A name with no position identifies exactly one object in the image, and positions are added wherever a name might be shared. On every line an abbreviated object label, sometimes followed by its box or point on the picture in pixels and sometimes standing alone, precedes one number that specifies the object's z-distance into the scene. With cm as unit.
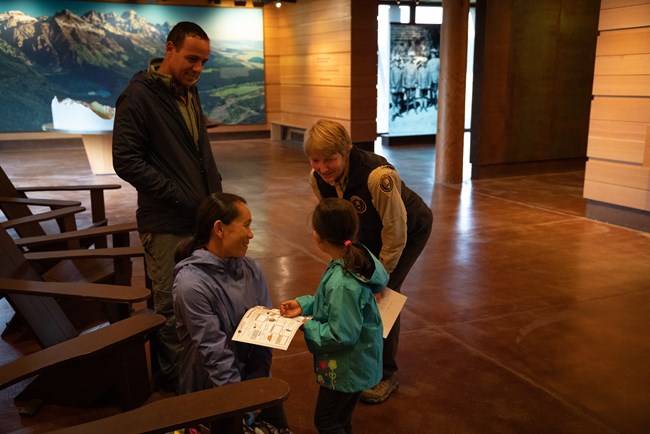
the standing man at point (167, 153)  253
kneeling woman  193
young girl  190
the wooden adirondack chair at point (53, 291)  241
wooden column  780
